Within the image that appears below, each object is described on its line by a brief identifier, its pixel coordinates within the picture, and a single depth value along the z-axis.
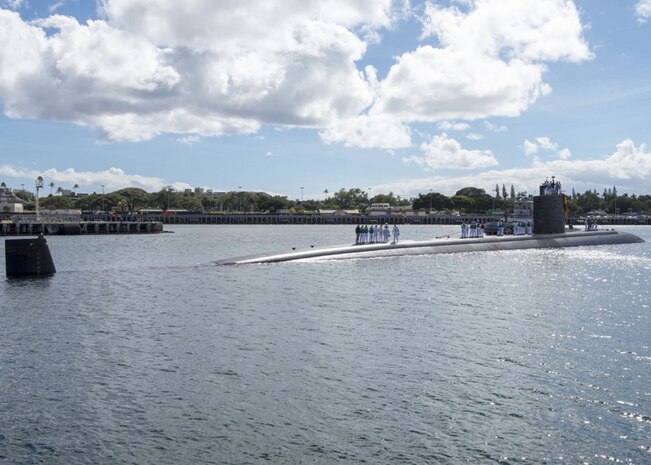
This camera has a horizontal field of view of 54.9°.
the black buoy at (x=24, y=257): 34.03
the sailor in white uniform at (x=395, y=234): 46.25
